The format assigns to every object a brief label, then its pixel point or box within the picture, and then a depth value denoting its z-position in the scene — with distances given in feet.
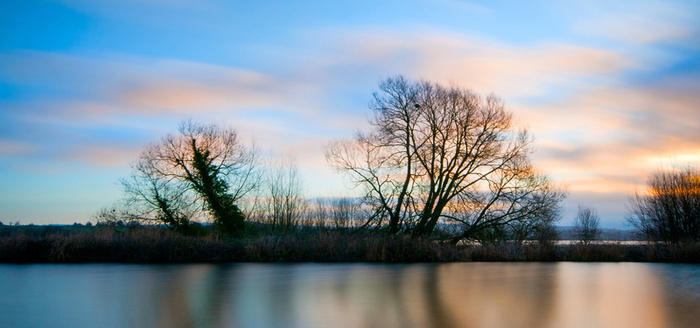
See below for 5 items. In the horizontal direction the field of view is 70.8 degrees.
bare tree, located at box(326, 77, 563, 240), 80.84
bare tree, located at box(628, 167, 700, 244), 83.41
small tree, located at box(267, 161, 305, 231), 95.61
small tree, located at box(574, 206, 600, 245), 150.61
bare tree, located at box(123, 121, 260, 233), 91.15
